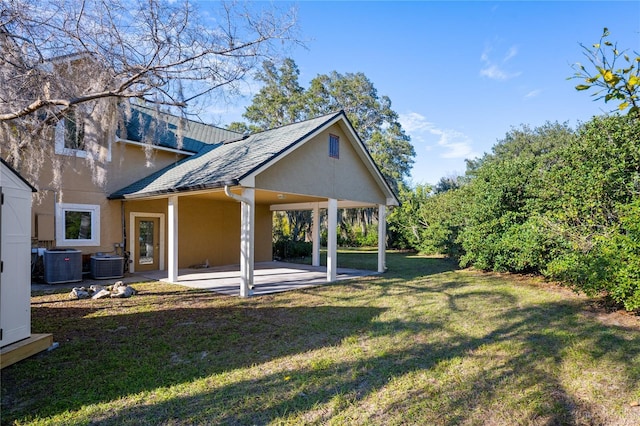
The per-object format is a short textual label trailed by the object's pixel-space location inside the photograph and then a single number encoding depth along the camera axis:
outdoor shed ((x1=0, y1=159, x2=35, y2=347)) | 4.14
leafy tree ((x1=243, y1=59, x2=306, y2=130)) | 28.98
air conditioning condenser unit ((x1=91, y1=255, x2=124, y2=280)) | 10.21
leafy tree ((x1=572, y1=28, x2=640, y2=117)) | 1.31
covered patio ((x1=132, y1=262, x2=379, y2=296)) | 9.49
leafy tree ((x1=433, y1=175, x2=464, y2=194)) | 39.16
